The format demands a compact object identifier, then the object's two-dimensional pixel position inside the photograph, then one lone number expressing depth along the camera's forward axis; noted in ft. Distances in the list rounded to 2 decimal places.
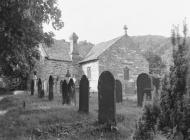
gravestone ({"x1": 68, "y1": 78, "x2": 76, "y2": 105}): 45.18
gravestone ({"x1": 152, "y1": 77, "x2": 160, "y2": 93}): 55.08
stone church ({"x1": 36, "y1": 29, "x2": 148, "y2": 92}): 105.29
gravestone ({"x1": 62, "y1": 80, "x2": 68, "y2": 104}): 43.97
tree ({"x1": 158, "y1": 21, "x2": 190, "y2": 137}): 14.58
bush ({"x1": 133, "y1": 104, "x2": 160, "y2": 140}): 16.51
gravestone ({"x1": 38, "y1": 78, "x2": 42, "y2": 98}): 58.22
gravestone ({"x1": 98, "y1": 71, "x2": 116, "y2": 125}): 27.58
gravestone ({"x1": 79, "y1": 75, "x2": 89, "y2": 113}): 33.22
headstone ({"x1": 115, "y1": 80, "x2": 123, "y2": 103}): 49.51
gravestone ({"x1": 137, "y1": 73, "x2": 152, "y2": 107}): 43.45
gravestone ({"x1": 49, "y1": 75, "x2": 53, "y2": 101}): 50.67
